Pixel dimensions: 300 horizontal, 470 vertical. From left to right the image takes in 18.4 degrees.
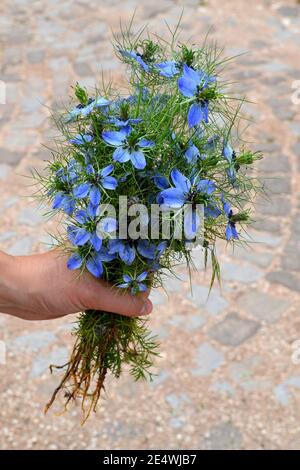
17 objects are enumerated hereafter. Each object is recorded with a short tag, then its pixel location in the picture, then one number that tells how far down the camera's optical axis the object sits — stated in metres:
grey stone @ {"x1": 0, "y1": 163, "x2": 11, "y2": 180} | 1.56
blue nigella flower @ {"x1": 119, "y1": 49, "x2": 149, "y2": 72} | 0.64
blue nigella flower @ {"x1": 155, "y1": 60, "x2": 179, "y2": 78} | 0.62
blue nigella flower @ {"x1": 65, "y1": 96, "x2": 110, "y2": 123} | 0.61
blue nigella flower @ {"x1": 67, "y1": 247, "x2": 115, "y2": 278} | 0.63
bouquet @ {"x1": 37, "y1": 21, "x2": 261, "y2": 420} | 0.60
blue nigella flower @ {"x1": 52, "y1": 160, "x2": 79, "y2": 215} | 0.62
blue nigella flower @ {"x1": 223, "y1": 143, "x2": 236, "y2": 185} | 0.62
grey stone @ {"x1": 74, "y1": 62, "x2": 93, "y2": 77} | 1.90
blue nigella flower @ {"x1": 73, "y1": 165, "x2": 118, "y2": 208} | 0.60
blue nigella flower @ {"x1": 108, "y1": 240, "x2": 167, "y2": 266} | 0.61
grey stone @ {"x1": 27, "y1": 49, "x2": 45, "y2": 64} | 1.98
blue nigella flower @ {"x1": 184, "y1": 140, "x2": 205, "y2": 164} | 0.60
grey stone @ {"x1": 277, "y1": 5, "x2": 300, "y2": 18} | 2.20
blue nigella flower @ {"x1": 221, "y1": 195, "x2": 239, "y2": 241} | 0.62
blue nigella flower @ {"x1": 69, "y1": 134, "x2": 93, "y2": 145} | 0.62
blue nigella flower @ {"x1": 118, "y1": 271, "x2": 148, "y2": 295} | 0.64
